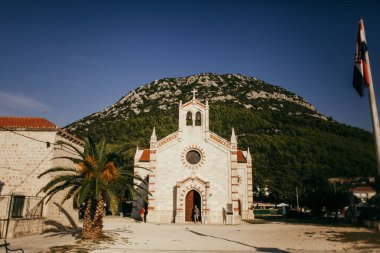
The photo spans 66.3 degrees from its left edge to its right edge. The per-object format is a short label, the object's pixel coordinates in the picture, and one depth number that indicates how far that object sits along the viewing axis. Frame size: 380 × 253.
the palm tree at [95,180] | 17.72
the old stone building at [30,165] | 21.38
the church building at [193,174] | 32.34
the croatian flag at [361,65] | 9.69
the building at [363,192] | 55.59
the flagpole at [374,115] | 9.00
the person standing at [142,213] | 34.34
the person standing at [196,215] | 31.92
